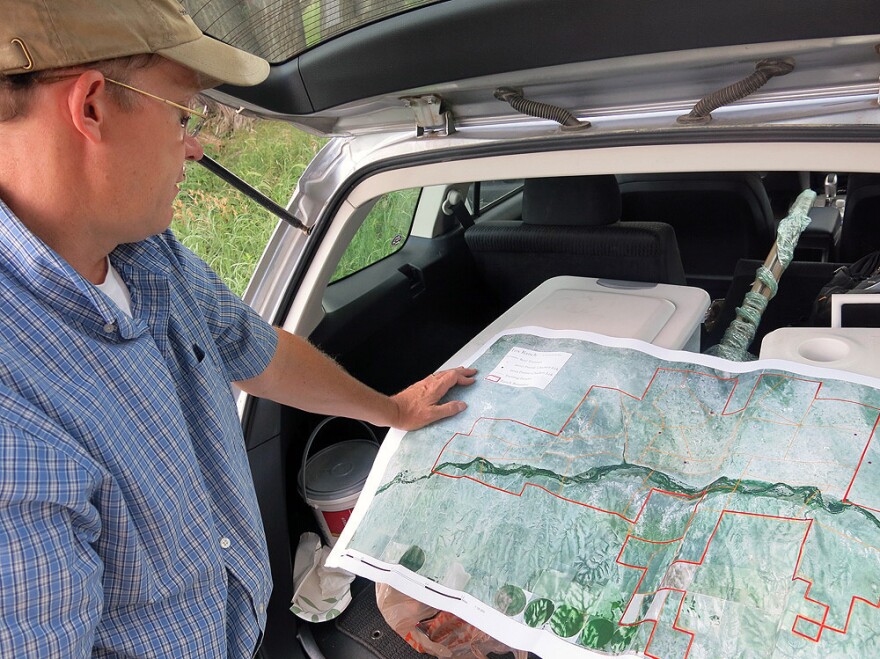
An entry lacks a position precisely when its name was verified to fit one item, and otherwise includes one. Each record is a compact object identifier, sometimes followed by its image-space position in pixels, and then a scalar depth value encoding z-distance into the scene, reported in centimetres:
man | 63
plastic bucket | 144
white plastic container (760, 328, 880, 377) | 90
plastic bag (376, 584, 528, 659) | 104
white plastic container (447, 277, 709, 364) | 114
